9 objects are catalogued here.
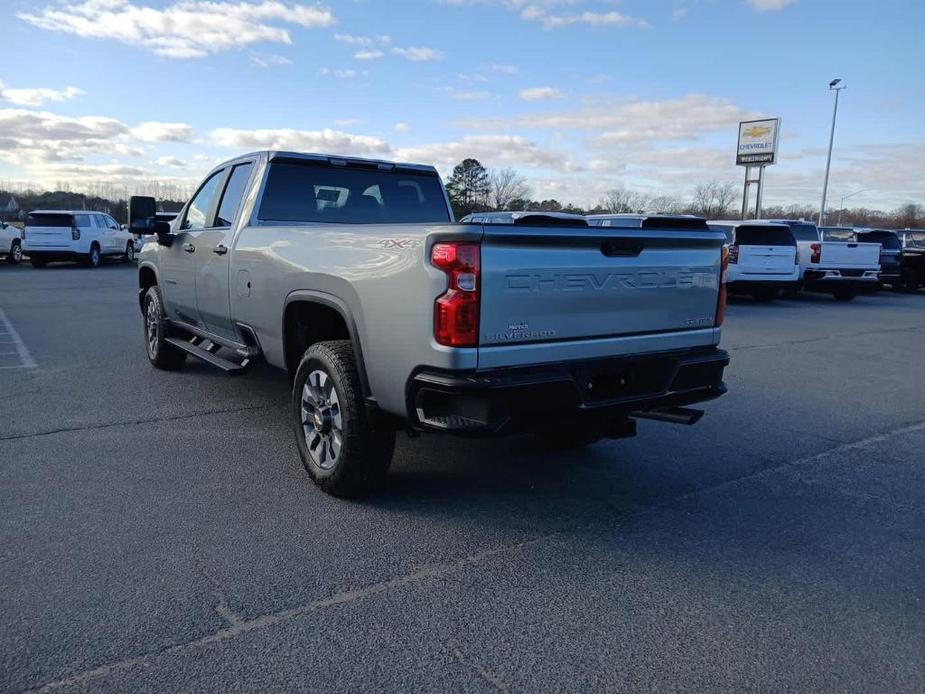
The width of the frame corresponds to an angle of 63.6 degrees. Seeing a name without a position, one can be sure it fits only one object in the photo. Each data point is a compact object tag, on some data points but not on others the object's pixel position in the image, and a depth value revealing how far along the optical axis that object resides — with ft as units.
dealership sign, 145.89
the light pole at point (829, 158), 136.98
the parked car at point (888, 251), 72.28
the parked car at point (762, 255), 55.31
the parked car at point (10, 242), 78.43
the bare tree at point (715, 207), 191.52
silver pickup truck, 11.39
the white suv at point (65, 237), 74.06
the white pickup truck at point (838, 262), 60.49
